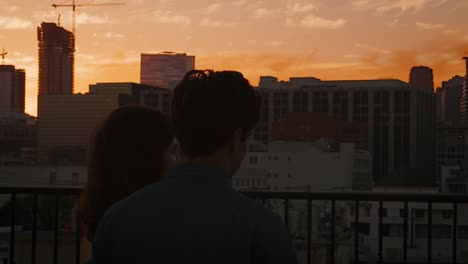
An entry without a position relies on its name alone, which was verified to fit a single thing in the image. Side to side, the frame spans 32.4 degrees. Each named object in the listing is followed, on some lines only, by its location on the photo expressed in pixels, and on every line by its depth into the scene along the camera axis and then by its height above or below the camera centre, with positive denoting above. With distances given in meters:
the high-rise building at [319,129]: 173.00 +2.74
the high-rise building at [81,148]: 176.02 -2.52
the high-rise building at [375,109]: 174.38 +7.45
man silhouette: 2.36 -0.20
